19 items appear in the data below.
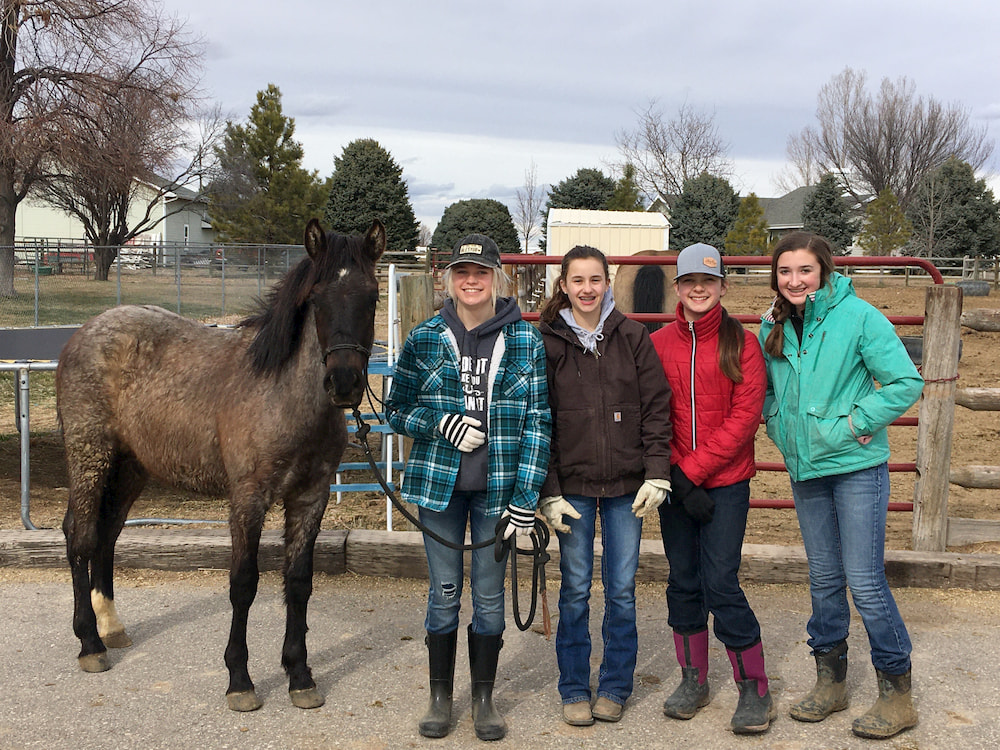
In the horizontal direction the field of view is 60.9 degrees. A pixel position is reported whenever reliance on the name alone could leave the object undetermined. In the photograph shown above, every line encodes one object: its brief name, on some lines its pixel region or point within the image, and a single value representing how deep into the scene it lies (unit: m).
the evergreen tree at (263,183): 37.28
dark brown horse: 3.14
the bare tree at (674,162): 39.38
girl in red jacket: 2.96
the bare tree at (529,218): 44.53
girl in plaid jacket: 2.88
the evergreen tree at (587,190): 36.91
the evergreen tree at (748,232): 27.54
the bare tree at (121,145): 18.92
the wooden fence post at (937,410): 4.42
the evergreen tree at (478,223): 37.91
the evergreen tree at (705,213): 32.16
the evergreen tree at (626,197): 33.19
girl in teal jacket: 2.90
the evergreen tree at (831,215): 34.81
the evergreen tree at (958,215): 33.66
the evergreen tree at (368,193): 37.12
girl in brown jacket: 2.94
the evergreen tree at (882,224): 30.55
